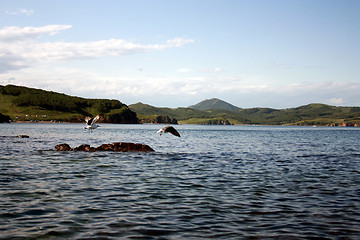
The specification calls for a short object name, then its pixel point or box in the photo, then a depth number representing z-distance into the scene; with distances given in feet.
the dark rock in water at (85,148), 114.52
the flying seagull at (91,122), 174.29
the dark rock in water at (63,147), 114.81
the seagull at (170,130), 117.70
